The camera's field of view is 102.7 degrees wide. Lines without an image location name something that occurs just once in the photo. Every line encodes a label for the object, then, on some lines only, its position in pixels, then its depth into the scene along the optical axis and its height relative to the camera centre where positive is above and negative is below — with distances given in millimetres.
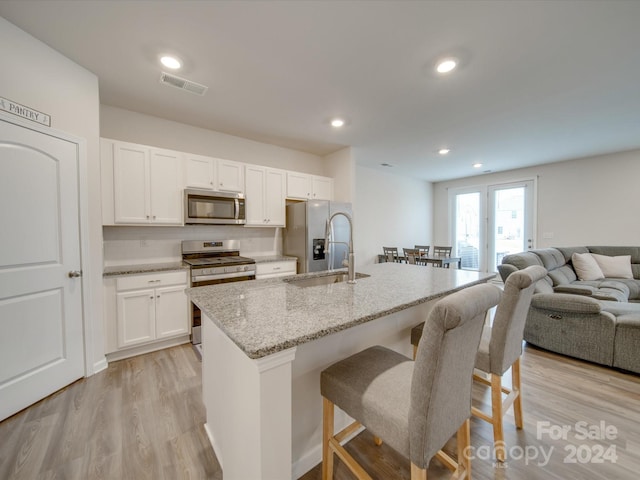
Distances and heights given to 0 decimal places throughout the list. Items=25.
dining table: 4574 -498
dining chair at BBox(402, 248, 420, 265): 4829 -433
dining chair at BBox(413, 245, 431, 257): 5295 -376
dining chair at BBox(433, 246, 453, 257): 5463 -405
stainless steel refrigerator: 3688 +5
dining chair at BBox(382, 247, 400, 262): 5291 -432
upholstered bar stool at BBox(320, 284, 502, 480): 828 -639
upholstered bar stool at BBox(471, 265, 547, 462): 1380 -605
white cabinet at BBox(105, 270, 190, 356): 2525 -781
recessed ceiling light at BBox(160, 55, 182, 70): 2082 +1439
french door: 5641 +276
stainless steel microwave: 3059 +341
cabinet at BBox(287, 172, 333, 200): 3967 +778
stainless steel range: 2908 -349
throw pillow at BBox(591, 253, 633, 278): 4031 -531
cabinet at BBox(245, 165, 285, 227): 3576 +552
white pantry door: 1820 -251
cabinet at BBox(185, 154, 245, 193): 3107 +781
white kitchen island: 885 -549
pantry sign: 1809 +926
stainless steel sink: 1946 -362
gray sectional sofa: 2314 -866
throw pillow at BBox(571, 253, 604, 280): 4027 -543
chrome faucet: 1795 -211
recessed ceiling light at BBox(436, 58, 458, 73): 2106 +1423
